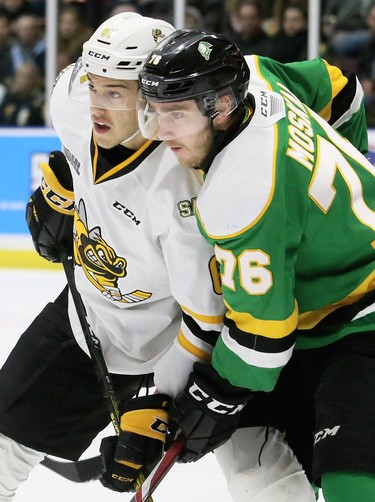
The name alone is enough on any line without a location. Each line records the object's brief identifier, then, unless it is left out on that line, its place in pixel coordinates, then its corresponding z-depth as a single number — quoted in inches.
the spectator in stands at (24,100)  484.7
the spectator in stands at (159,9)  480.1
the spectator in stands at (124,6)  486.3
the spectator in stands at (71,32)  484.9
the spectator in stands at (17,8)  494.9
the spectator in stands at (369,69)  450.0
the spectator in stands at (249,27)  458.9
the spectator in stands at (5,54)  502.9
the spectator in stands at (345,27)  451.8
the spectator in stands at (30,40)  494.0
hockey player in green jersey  163.5
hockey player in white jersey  180.2
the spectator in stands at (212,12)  470.9
